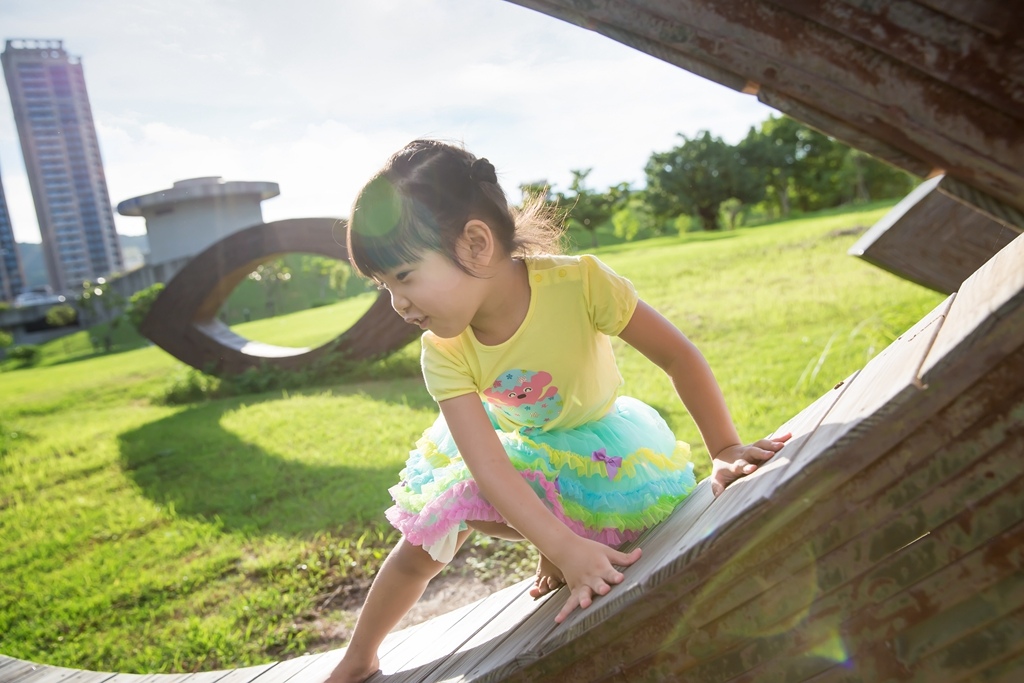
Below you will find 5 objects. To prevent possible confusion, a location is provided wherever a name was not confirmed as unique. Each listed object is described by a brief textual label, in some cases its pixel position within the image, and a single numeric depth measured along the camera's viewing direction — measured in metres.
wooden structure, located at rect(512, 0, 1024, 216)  0.72
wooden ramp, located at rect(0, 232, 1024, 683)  0.76
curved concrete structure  7.28
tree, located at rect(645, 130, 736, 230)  27.70
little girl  1.68
